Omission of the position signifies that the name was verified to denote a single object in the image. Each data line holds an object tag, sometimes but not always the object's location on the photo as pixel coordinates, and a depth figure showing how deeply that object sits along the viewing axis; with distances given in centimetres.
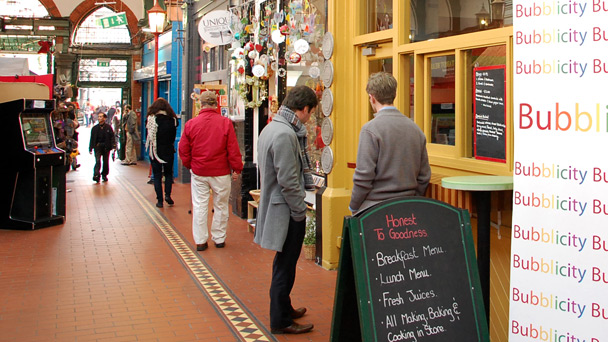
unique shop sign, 1026
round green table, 404
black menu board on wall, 465
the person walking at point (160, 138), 1116
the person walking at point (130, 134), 2042
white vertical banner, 331
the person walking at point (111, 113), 2862
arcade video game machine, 930
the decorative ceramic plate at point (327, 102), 679
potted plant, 721
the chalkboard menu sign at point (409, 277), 360
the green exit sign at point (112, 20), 1770
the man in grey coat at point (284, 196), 466
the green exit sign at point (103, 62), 2505
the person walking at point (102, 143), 1545
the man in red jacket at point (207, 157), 773
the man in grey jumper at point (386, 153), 425
